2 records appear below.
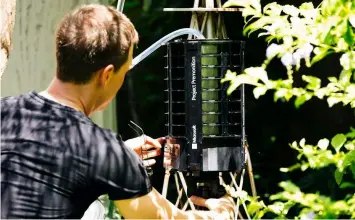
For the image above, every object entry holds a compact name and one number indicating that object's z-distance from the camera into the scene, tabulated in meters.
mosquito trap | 5.87
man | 3.51
